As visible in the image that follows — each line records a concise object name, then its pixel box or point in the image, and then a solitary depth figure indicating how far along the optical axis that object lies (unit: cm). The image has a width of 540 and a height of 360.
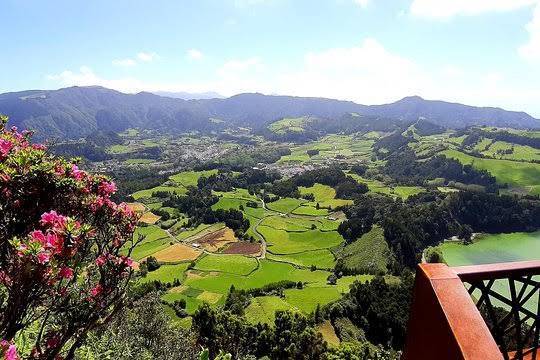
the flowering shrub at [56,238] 597
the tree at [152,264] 8391
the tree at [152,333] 3234
